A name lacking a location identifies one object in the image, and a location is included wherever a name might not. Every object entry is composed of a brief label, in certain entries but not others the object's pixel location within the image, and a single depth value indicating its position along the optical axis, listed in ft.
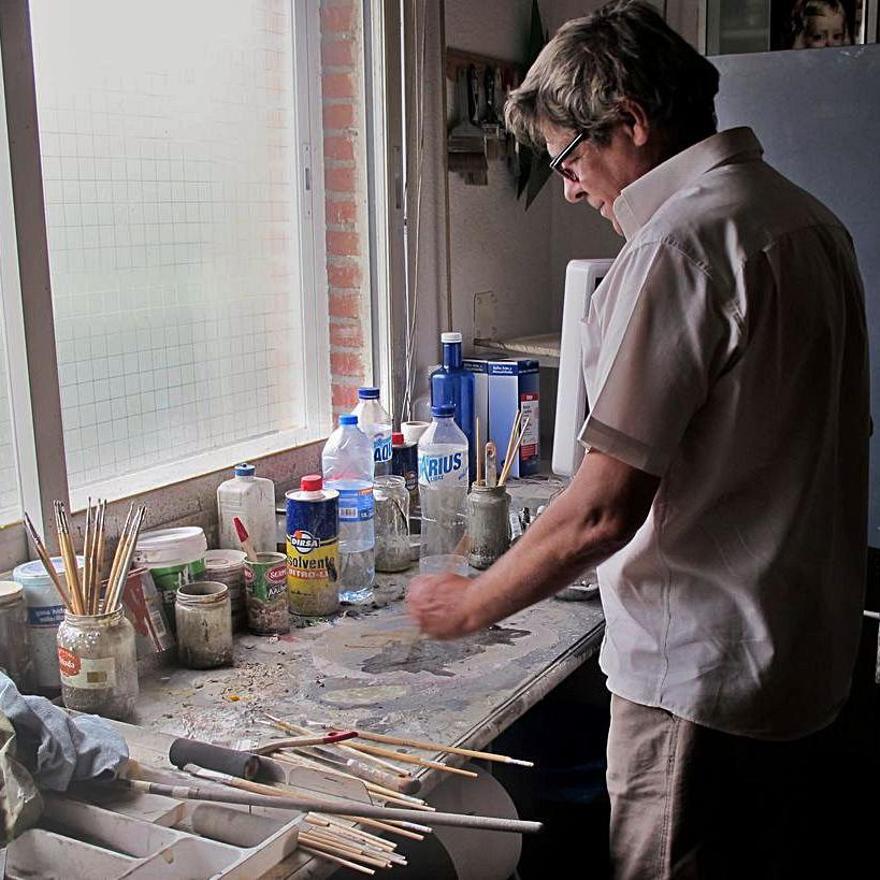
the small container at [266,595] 6.02
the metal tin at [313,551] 6.19
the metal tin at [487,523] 6.92
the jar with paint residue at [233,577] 6.08
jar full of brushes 4.99
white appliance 7.21
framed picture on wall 9.76
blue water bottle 8.80
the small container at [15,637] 5.16
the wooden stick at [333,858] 3.92
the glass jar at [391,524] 7.02
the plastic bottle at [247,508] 6.65
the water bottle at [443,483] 7.30
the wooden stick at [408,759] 4.62
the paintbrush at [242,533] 6.24
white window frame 5.49
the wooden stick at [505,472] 6.89
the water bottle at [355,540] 6.61
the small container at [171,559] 5.83
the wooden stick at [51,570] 5.08
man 4.26
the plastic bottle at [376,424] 7.55
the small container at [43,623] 5.31
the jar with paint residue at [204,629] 5.61
